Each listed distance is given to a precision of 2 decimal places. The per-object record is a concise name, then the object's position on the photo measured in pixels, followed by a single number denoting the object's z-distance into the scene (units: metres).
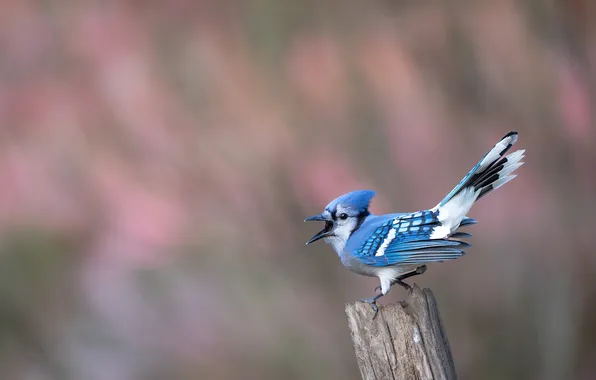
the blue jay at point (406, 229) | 9.34
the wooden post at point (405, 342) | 9.27
